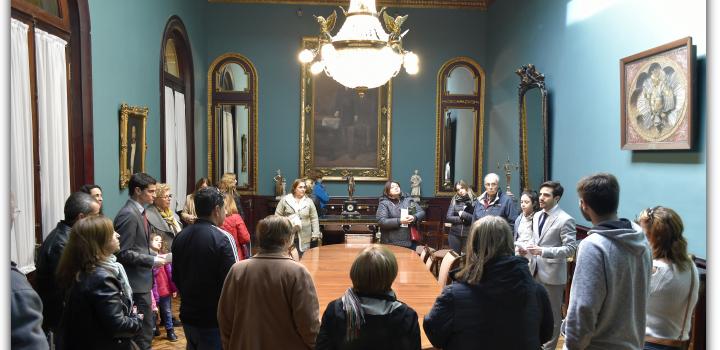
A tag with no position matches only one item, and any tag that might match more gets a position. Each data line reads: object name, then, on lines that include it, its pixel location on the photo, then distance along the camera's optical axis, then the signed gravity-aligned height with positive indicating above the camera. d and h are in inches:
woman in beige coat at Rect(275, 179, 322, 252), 309.9 -24.3
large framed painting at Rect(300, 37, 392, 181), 454.3 +23.9
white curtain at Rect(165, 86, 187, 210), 341.1 +9.8
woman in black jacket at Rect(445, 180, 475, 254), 311.3 -28.7
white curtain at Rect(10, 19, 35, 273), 179.9 +3.1
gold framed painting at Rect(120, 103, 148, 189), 265.1 +10.6
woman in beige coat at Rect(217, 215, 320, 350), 126.6 -27.9
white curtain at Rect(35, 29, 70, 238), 201.0 +12.9
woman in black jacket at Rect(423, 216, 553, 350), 107.2 -24.6
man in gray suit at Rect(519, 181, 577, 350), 197.9 -27.6
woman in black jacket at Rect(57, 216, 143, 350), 123.4 -25.5
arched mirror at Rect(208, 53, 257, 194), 448.1 +32.7
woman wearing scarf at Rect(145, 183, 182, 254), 221.6 -20.2
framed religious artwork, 186.9 +21.4
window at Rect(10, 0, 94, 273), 183.9 +16.8
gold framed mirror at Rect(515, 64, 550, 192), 310.2 +17.5
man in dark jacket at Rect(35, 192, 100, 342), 149.2 -23.3
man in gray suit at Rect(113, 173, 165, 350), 180.4 -26.9
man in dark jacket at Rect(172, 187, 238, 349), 148.3 -25.9
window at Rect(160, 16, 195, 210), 331.6 +30.4
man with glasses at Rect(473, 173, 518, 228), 282.5 -19.4
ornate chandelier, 217.2 +41.0
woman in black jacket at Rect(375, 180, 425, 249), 274.8 -25.0
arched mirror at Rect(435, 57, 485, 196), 456.8 +25.9
